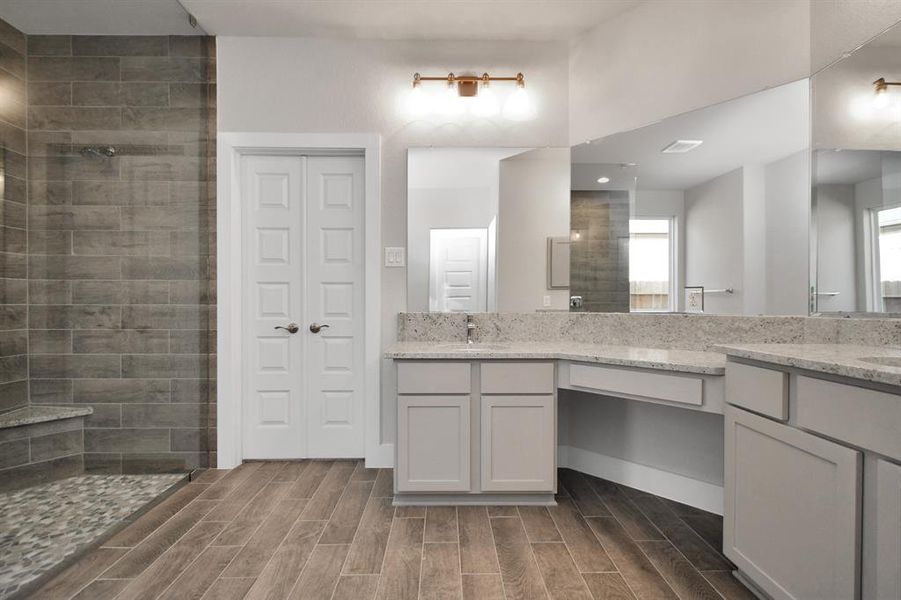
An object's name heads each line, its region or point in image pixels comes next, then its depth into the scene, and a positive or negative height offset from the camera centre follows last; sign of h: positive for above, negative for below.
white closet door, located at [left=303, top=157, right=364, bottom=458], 3.16 +0.02
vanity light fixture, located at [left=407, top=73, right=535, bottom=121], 3.02 +1.28
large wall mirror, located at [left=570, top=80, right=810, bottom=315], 2.20 +0.47
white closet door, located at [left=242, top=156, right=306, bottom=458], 3.14 +0.03
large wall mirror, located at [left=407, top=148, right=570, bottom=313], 2.94 +0.45
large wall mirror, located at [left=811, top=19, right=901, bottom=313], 1.78 +0.48
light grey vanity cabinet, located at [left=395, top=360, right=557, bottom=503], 2.43 -0.67
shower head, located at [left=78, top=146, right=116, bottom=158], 2.32 +0.76
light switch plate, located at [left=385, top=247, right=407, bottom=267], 3.04 +0.28
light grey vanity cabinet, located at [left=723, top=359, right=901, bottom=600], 1.19 -0.55
